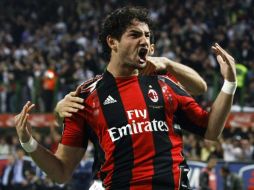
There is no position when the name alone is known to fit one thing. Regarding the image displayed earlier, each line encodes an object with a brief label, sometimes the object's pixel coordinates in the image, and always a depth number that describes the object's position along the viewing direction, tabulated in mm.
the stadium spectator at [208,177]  13359
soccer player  4297
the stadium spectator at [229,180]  12992
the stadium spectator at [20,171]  15797
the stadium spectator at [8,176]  15906
